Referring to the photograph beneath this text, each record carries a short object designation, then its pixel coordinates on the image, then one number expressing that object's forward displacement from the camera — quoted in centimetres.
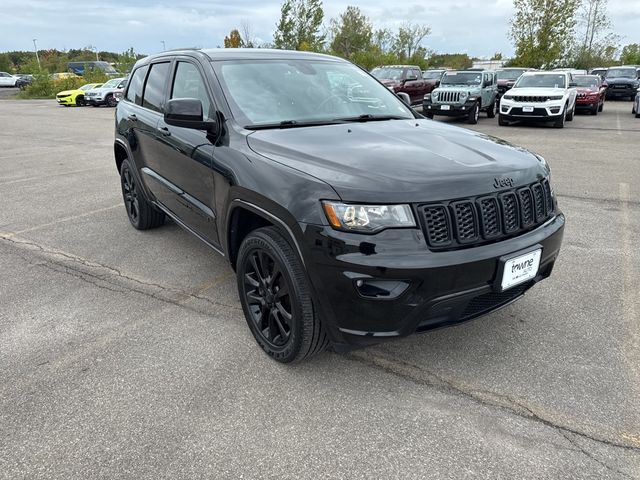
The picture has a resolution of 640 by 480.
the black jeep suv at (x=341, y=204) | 227
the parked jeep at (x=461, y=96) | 1563
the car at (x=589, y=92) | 1839
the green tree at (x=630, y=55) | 4894
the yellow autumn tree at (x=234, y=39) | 4648
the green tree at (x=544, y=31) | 3372
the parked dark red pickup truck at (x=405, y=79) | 1840
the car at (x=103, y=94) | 2830
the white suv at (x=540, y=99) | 1458
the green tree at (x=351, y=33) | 4662
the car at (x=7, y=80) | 5244
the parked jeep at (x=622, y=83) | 2617
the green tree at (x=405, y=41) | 5259
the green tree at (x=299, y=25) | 4162
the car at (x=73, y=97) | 2939
